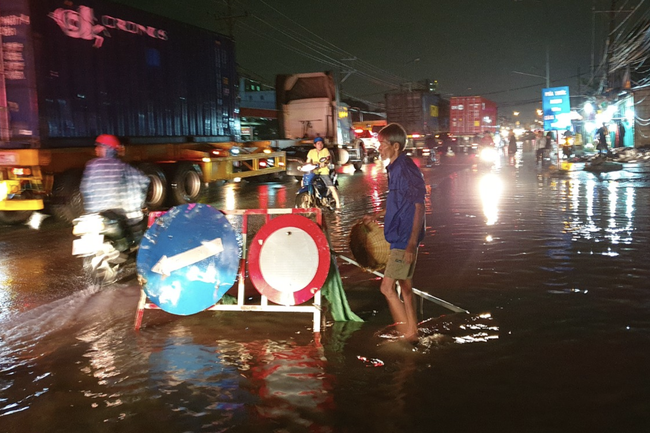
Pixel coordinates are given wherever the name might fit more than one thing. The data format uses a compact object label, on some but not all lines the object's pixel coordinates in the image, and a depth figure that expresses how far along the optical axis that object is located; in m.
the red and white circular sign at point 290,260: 5.28
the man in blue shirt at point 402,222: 4.67
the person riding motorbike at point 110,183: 6.91
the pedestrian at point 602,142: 33.66
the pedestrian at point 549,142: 30.17
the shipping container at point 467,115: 57.66
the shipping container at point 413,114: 45.69
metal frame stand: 5.30
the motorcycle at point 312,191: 12.68
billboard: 27.20
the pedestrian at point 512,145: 36.38
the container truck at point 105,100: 11.77
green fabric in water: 5.51
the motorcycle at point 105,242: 6.85
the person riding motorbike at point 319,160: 12.77
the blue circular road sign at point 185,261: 5.25
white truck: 24.28
